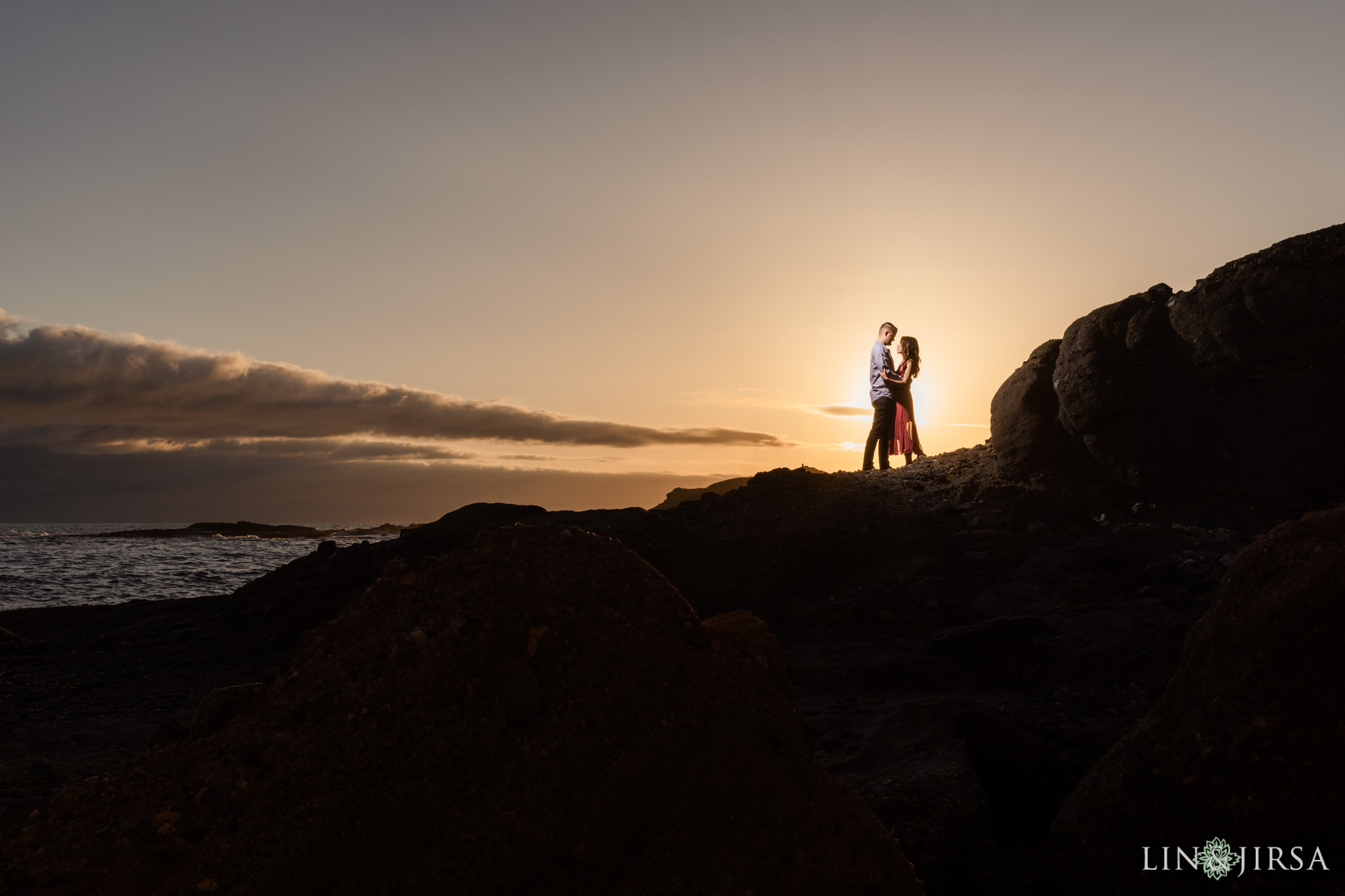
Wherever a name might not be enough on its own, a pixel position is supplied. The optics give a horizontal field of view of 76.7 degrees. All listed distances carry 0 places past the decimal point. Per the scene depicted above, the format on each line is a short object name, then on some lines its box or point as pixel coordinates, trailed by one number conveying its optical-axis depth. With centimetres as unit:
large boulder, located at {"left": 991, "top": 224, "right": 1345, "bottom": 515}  957
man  1283
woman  1306
